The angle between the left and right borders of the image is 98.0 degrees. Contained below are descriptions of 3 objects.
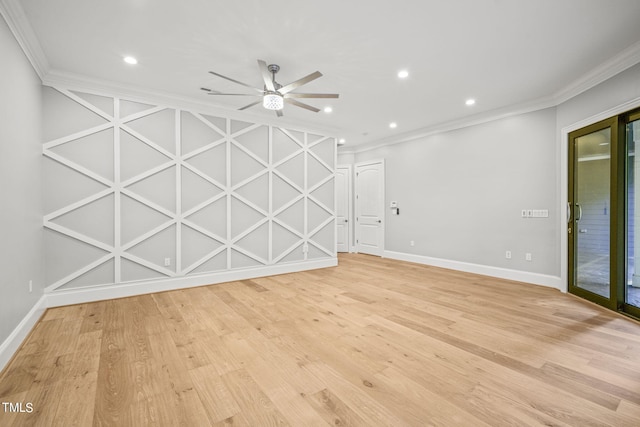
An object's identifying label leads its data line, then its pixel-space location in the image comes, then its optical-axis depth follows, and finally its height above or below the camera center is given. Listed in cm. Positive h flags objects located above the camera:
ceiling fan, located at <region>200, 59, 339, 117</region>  294 +137
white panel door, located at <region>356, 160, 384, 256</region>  707 +14
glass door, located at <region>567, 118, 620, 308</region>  333 +1
